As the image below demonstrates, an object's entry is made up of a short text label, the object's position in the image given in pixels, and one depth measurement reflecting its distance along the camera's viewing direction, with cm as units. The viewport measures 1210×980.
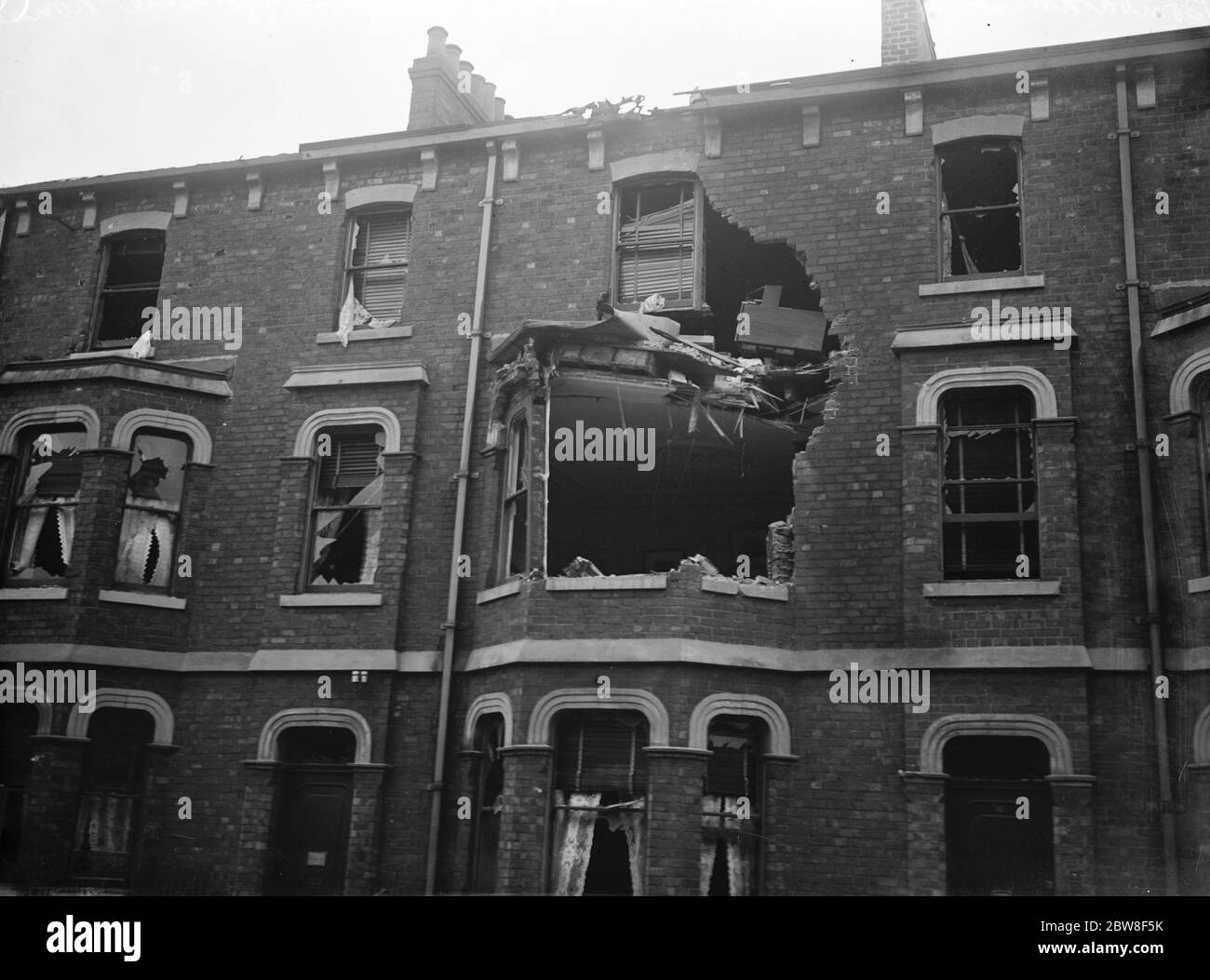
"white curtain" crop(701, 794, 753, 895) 1219
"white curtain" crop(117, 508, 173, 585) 1463
